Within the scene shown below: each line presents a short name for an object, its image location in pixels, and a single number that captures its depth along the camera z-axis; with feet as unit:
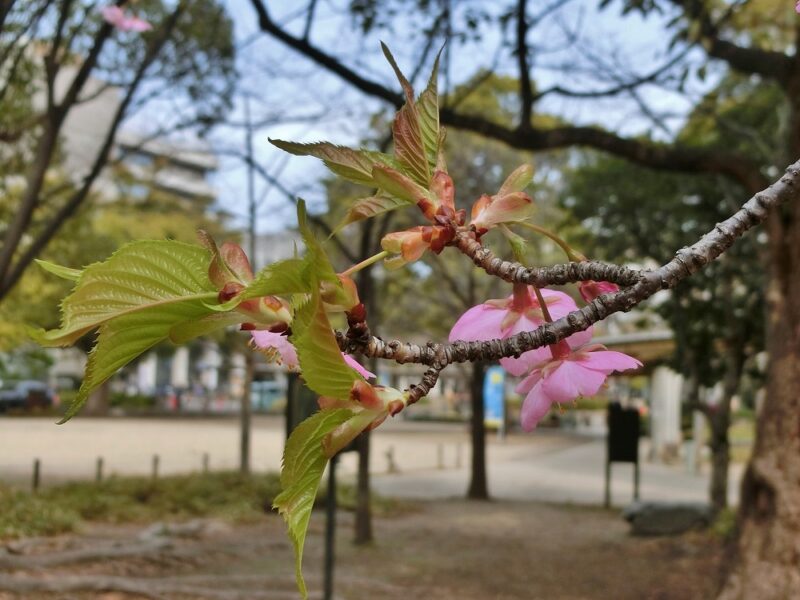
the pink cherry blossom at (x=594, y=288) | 1.86
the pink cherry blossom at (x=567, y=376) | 1.91
